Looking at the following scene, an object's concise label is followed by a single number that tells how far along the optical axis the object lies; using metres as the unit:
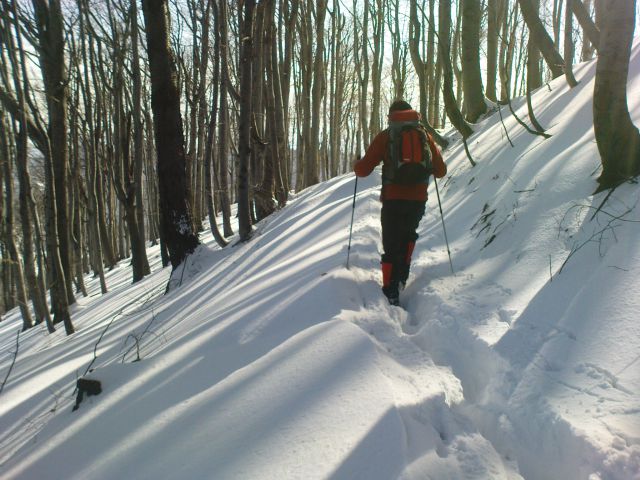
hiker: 3.72
